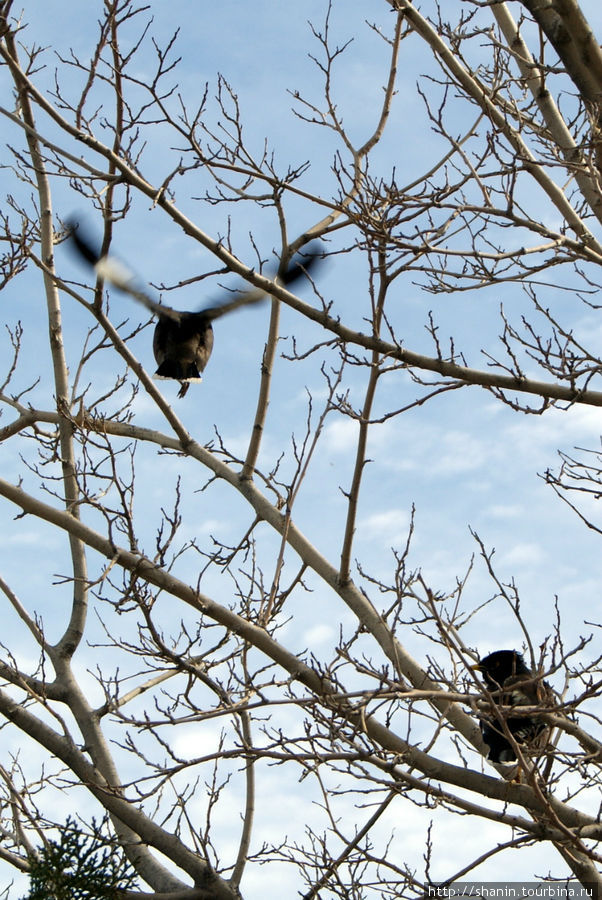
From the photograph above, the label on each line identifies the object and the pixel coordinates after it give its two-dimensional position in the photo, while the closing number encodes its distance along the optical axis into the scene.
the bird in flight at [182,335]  14.70
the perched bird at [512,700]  7.69
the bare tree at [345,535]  7.90
